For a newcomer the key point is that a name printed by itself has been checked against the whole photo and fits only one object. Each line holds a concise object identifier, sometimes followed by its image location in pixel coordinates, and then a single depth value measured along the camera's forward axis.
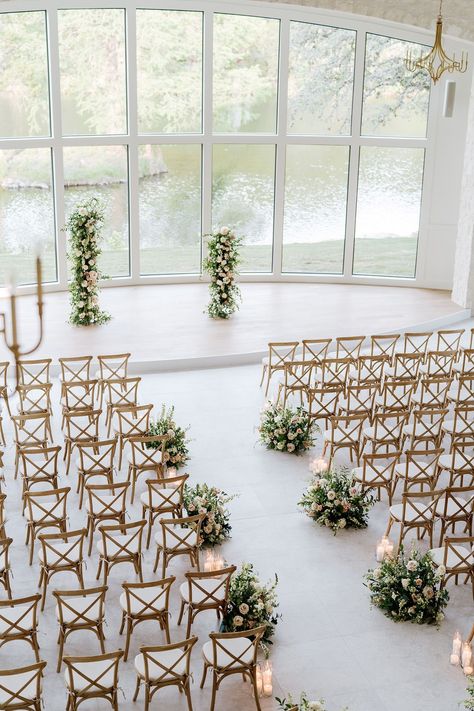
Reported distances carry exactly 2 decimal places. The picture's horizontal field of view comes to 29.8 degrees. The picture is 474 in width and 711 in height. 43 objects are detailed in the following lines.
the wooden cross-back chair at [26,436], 11.22
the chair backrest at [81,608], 7.59
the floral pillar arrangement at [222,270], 16.84
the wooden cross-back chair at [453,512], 9.73
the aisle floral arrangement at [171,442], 11.34
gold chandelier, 10.63
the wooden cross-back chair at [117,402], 12.22
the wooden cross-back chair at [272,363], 13.73
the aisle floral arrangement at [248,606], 8.09
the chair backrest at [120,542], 8.58
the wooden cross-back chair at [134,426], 11.40
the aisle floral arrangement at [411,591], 8.59
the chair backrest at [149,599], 7.84
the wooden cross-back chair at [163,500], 9.60
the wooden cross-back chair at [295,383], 13.09
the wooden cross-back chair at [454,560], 8.80
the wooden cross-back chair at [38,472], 10.02
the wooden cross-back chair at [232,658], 7.27
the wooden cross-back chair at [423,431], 11.50
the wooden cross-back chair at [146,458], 10.55
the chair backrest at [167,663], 7.01
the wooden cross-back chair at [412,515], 9.53
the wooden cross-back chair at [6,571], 8.23
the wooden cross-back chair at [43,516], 9.05
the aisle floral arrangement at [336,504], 10.17
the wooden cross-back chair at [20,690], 6.80
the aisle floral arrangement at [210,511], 9.64
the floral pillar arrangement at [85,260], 16.00
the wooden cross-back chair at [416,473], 10.30
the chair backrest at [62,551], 8.44
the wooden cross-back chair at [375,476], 10.39
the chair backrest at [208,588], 7.94
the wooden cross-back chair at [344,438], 11.34
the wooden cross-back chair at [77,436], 11.22
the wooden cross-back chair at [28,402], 12.09
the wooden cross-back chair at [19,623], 7.47
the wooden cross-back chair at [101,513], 9.30
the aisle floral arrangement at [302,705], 6.58
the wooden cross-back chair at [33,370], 13.16
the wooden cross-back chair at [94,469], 10.20
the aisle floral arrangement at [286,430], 12.07
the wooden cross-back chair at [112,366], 13.13
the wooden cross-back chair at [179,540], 8.88
